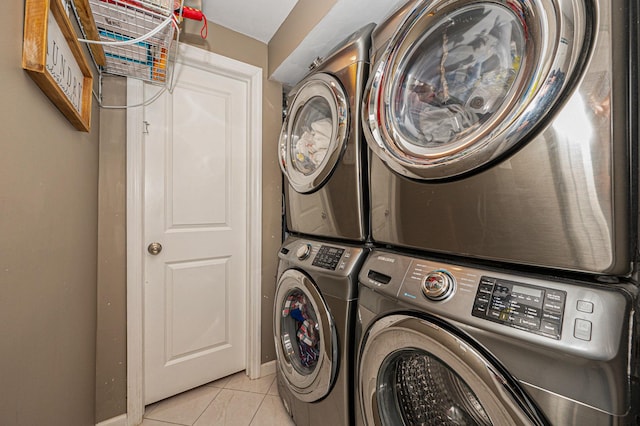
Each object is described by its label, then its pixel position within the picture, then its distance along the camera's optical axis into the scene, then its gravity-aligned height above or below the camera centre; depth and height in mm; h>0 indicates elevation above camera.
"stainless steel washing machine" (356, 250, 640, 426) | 492 -304
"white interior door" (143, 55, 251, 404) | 1593 -102
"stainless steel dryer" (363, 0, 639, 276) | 524 +205
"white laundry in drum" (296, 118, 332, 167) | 1380 +398
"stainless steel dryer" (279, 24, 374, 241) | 1104 +325
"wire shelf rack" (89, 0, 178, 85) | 1039 +797
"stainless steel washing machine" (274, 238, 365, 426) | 1043 -535
